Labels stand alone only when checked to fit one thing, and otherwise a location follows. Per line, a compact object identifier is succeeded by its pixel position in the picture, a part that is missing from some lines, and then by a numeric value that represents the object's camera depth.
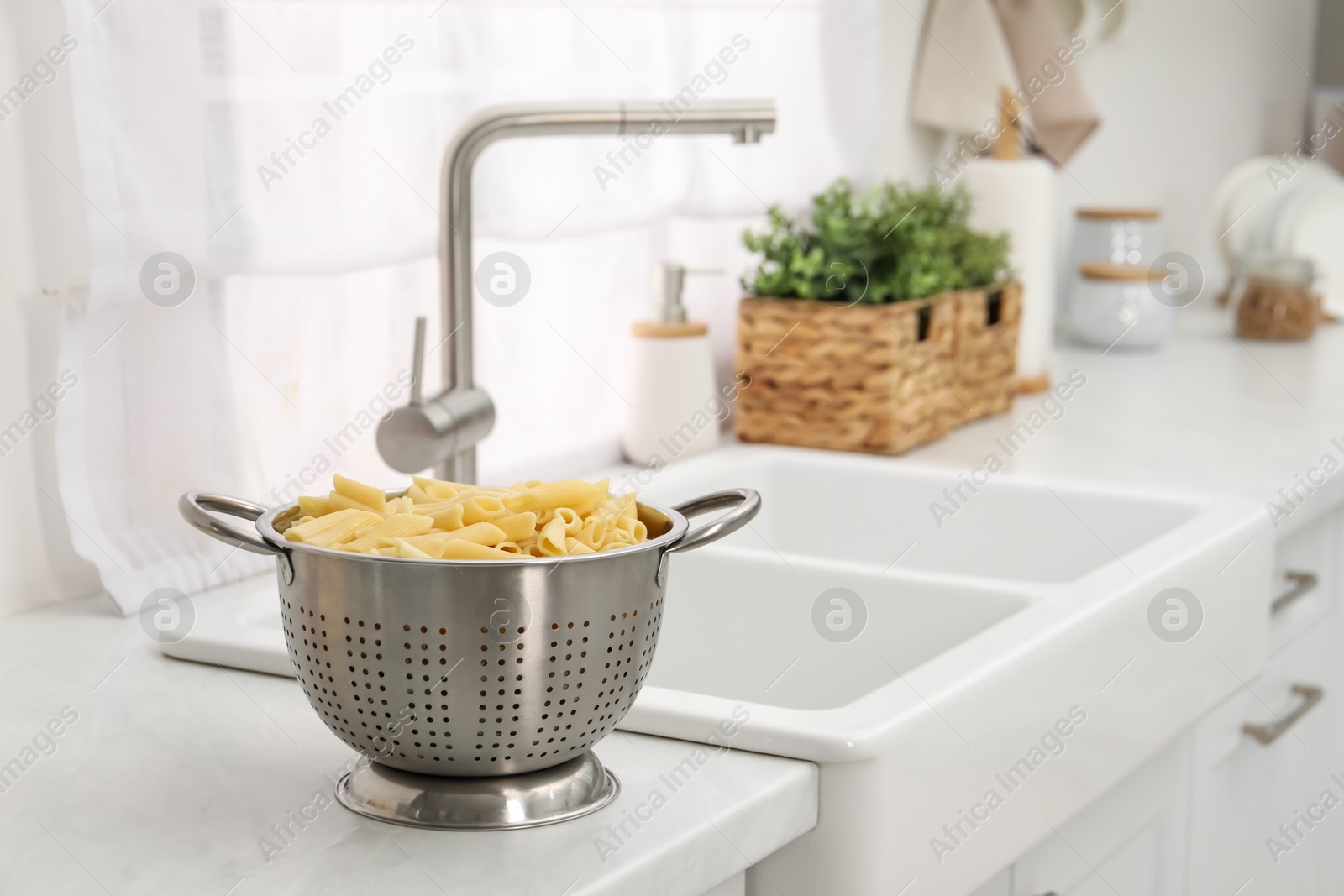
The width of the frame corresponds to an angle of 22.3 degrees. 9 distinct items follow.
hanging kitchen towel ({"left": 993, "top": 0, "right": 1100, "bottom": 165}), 3.21
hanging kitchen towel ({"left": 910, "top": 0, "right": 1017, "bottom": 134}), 3.07
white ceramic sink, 2.02
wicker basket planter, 2.66
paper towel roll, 3.02
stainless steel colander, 1.90
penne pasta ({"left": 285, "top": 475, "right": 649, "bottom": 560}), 1.91
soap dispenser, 2.65
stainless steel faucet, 2.26
